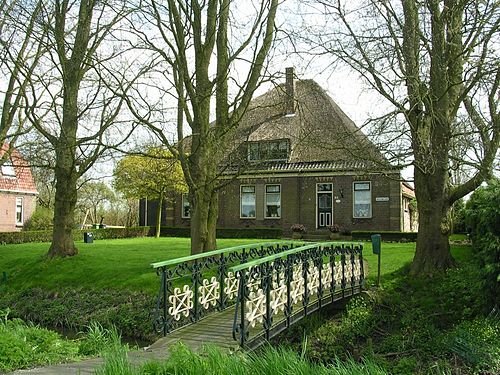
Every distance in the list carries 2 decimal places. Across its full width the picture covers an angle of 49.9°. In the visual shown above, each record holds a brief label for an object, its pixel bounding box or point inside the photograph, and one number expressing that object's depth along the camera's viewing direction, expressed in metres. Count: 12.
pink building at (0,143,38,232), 34.56
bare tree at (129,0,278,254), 13.48
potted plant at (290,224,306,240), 27.59
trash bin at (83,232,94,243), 27.11
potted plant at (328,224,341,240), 26.94
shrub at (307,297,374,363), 10.35
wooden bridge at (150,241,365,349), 8.23
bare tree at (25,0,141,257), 15.02
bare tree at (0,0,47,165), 15.04
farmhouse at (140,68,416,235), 27.78
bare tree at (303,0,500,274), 11.34
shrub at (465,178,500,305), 9.35
